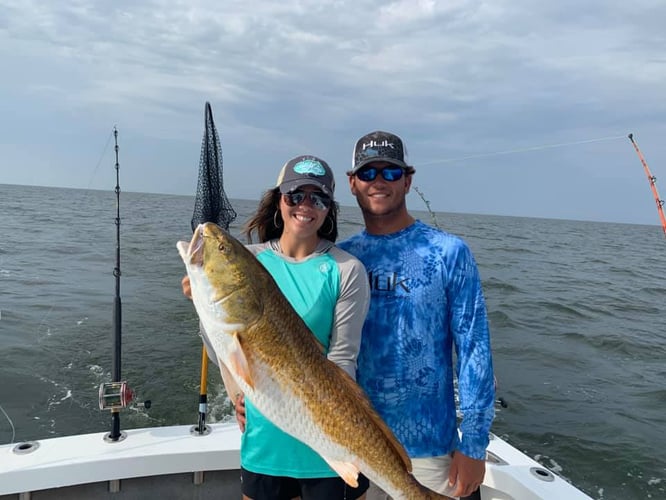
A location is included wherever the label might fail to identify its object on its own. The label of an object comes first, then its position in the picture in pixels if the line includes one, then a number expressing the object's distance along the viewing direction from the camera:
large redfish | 2.28
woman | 2.53
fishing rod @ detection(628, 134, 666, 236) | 6.73
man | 2.79
